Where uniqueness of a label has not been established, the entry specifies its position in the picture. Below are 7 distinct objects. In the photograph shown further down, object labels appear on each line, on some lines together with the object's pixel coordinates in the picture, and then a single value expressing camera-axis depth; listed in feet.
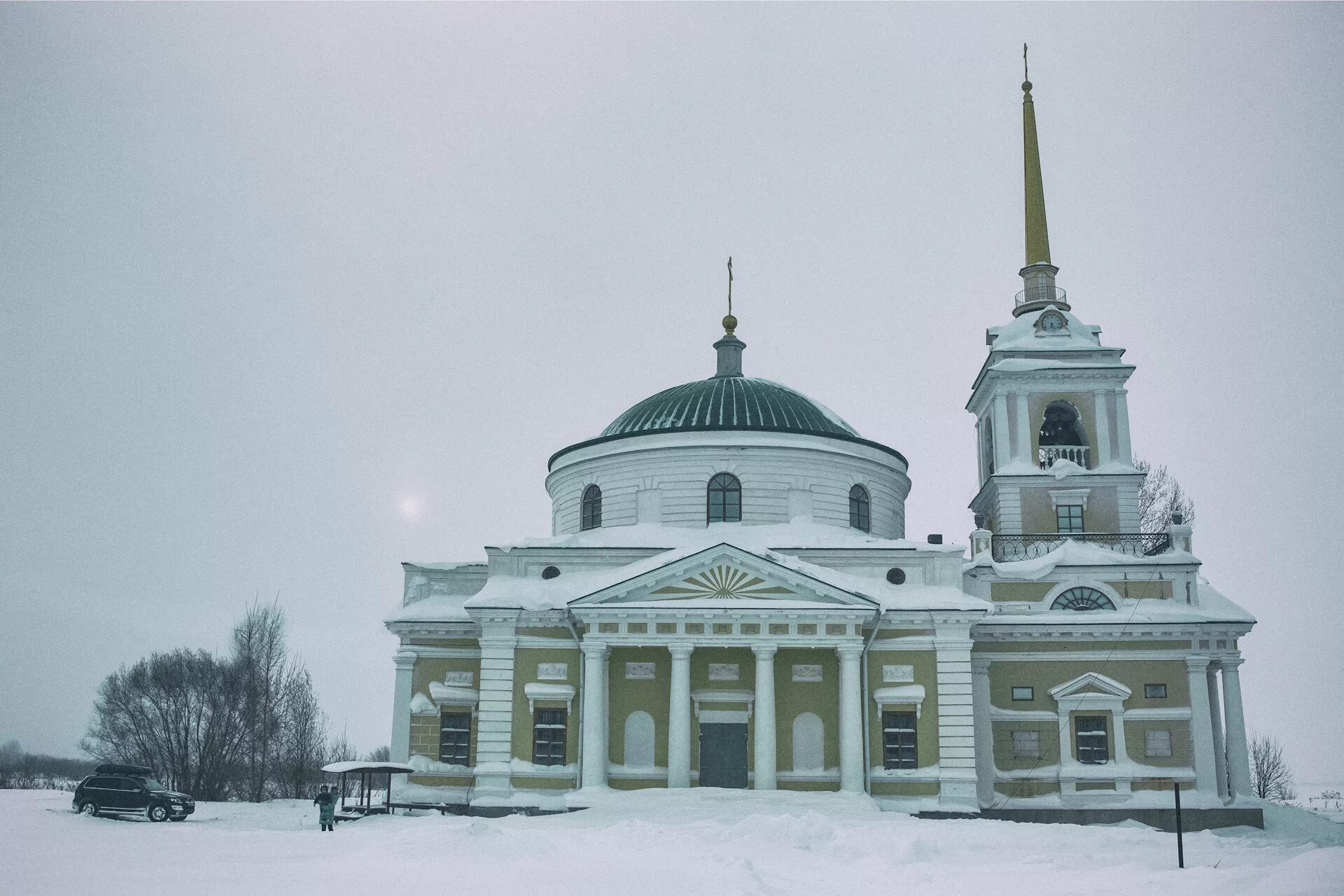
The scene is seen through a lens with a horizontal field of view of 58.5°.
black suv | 78.59
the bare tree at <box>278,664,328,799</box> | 165.37
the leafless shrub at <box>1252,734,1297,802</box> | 166.81
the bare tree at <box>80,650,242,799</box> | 148.97
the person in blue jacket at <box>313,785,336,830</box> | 72.49
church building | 92.99
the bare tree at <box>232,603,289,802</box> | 154.30
